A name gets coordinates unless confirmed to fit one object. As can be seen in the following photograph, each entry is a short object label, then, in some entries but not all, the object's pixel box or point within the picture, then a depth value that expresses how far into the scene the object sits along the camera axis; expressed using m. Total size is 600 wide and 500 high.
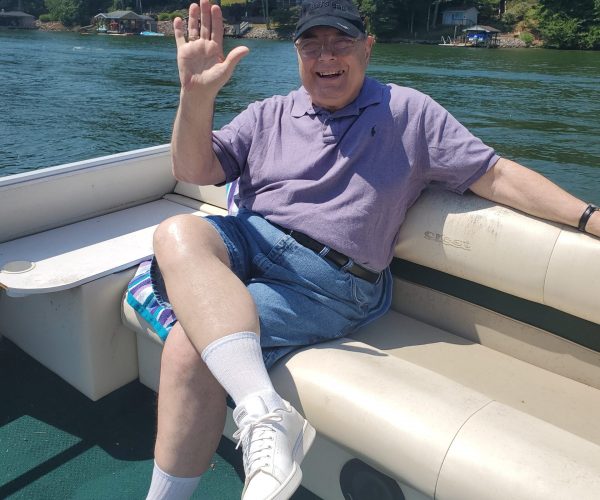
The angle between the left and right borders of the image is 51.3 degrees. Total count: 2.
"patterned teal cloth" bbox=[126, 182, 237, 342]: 1.81
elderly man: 1.66
